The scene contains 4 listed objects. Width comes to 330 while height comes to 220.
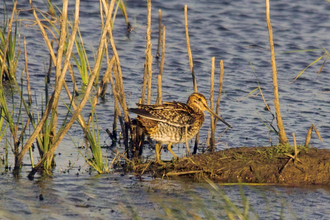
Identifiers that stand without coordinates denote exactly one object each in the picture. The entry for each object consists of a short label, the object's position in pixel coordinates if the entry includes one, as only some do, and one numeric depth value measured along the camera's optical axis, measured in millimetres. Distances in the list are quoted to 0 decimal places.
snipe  12539
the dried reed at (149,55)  13305
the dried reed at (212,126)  13906
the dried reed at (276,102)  11961
